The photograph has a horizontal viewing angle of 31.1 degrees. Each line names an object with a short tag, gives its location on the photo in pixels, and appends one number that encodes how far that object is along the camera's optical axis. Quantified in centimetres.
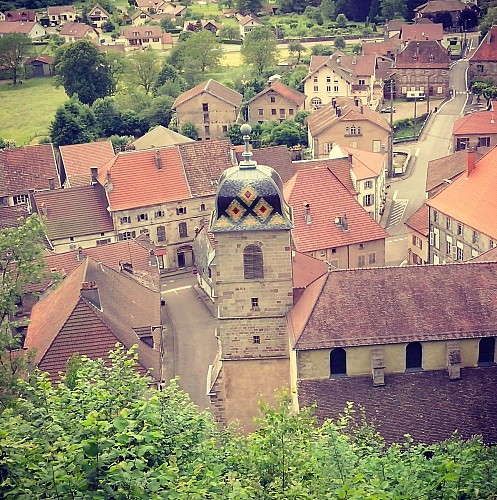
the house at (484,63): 12575
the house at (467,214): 5822
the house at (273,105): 11238
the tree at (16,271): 3925
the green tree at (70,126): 10588
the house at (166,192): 7369
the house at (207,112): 10950
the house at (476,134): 8844
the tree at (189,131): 10856
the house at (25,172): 8412
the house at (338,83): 11988
